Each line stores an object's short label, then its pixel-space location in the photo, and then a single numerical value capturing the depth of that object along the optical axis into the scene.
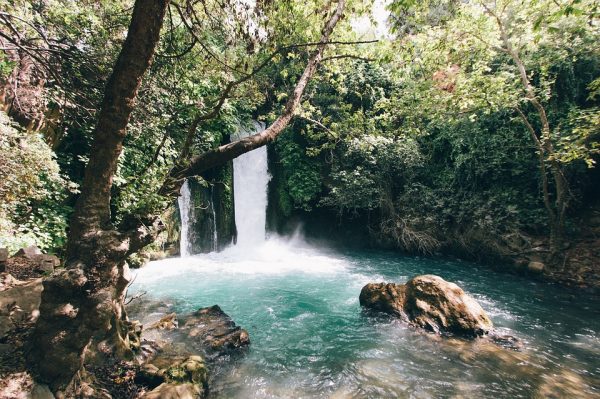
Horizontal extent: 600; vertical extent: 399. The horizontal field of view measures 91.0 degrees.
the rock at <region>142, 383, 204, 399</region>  3.68
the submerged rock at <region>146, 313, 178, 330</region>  6.15
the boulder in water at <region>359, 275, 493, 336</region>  6.49
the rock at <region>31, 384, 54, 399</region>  2.62
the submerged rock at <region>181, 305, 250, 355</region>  5.70
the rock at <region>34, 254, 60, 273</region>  5.59
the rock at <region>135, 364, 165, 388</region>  4.04
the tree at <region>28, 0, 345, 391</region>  2.49
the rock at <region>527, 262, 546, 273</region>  10.38
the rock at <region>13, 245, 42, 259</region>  5.80
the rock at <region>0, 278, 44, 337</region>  3.34
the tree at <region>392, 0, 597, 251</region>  8.77
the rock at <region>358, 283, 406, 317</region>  7.39
